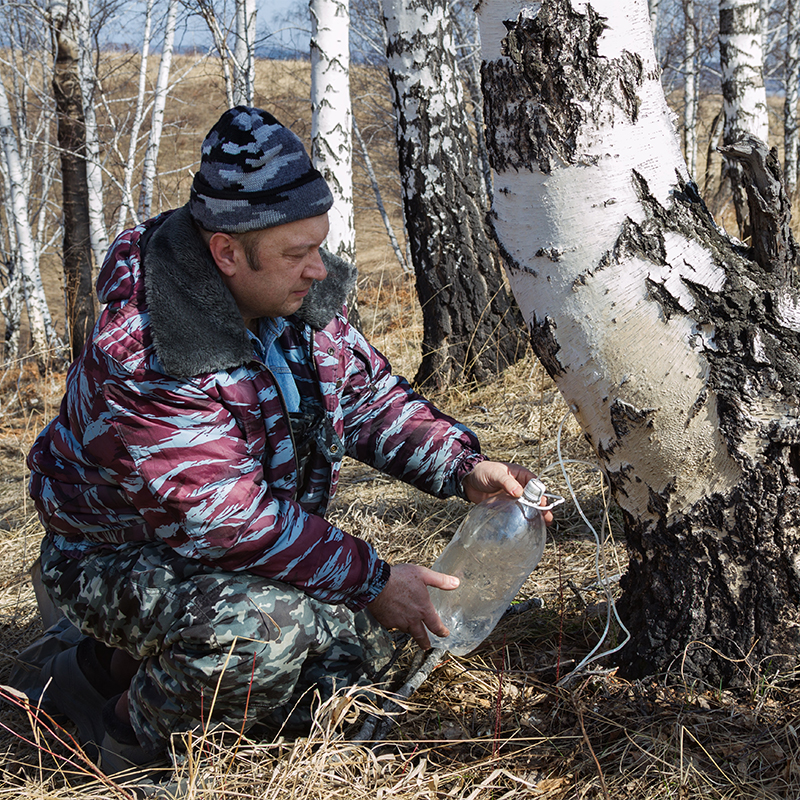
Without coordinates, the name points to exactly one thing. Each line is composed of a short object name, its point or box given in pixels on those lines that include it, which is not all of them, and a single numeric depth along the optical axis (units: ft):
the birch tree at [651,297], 5.48
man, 6.04
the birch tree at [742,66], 24.00
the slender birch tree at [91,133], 27.91
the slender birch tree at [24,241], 30.76
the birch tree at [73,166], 26.96
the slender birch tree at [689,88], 42.39
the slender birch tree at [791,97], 40.96
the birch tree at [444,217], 16.10
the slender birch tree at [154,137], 30.73
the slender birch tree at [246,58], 28.99
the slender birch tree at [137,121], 30.98
